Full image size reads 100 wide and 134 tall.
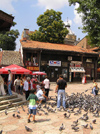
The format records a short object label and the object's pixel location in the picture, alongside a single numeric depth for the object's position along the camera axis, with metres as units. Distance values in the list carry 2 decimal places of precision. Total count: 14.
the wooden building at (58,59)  23.34
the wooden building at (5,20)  8.19
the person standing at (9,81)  9.21
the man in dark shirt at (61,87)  7.86
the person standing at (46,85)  10.11
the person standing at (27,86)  9.51
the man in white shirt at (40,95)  8.25
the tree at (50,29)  29.81
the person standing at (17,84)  12.39
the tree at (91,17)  14.15
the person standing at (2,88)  8.88
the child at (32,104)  5.89
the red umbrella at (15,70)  9.89
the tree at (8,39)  28.54
